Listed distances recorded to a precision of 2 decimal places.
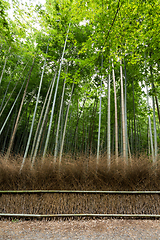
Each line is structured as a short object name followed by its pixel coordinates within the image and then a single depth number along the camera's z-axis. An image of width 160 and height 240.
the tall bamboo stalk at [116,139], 3.68
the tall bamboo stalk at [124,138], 3.39
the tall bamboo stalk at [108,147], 3.24
